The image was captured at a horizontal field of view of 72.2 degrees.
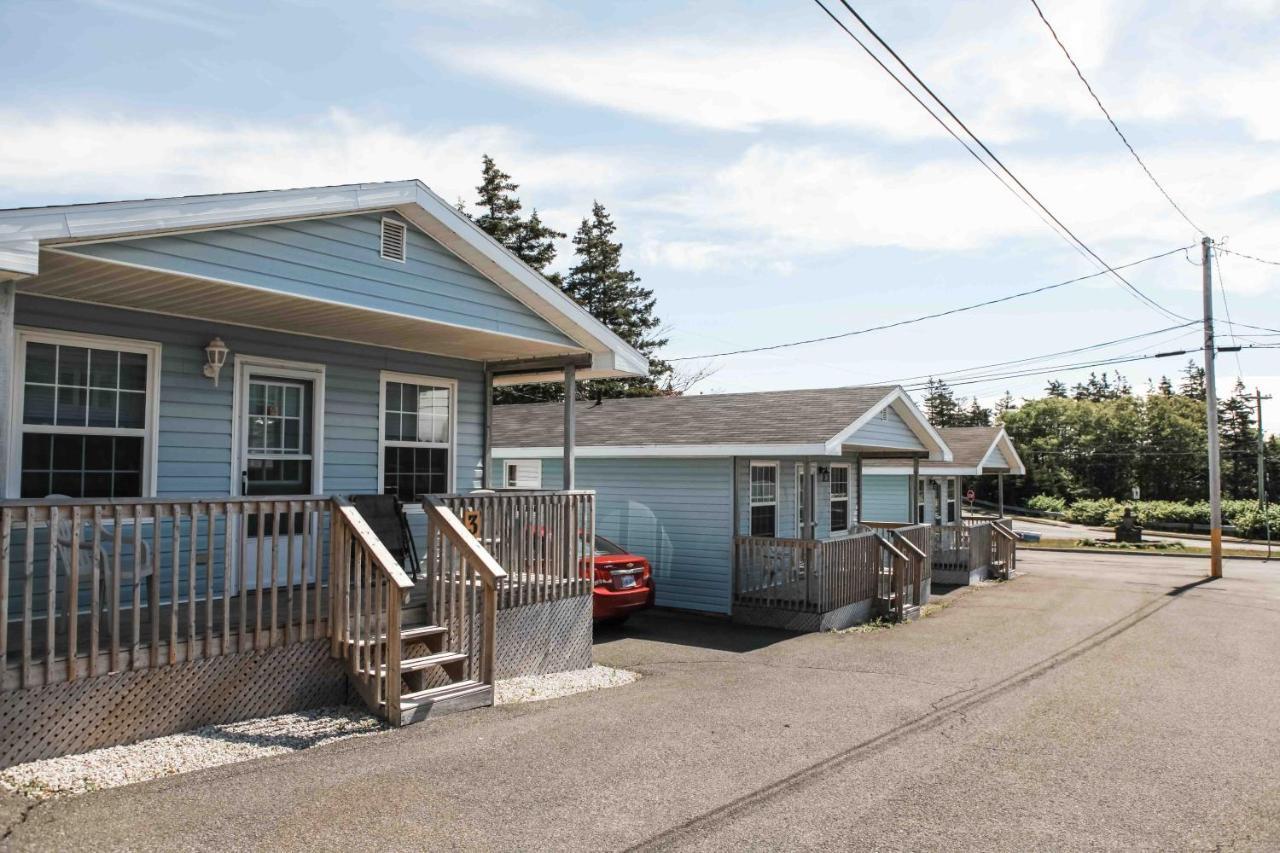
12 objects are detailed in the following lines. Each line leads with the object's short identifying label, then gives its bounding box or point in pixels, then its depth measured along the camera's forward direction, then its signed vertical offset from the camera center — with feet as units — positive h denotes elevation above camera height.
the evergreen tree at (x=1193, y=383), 319.62 +35.07
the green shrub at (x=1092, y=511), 175.52 -6.67
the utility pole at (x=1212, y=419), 71.20 +4.80
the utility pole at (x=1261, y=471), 140.99 +1.23
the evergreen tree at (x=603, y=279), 131.54 +30.08
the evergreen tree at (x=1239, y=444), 228.28 +9.53
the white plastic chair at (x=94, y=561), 18.13 -1.90
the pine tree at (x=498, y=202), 116.26 +36.78
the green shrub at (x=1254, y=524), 131.34 -6.96
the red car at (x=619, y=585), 37.63 -4.65
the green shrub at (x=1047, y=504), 202.48 -6.21
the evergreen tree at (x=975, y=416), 306.76 +21.95
